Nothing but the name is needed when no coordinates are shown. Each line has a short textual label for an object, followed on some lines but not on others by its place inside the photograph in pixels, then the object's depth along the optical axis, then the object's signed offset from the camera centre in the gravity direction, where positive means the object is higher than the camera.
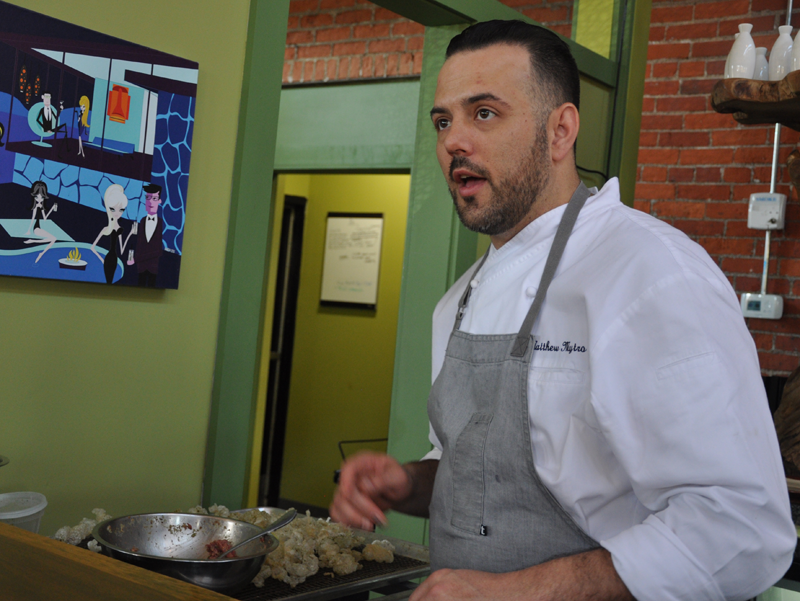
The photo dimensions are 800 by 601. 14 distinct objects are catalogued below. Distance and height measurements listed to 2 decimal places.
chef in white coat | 1.04 -0.10
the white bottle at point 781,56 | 2.92 +1.04
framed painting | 1.42 +0.24
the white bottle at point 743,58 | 2.98 +1.04
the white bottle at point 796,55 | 2.84 +1.02
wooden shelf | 2.83 +0.87
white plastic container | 1.31 -0.38
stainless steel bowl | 1.16 -0.40
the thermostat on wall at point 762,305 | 3.60 +0.17
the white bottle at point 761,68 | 3.00 +1.02
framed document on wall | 5.64 +0.33
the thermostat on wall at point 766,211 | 3.59 +0.59
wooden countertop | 0.75 -0.29
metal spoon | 1.28 -0.38
